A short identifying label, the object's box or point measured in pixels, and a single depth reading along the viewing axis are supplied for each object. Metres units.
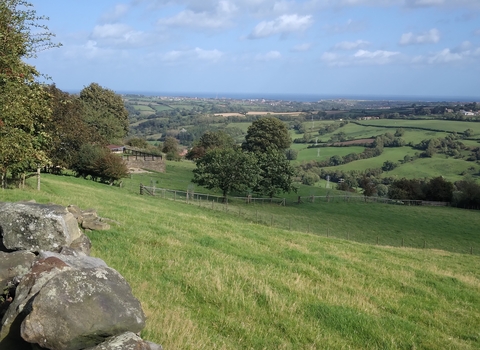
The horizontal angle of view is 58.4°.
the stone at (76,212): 15.37
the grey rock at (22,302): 6.14
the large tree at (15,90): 17.53
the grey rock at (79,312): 5.88
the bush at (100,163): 49.60
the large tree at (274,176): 61.22
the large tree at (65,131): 42.05
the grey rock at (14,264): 7.88
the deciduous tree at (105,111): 73.81
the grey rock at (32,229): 9.51
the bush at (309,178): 100.82
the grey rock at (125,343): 5.78
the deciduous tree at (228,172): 54.78
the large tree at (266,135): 86.38
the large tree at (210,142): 101.52
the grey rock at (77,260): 7.64
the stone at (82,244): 10.59
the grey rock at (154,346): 6.14
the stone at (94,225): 15.20
